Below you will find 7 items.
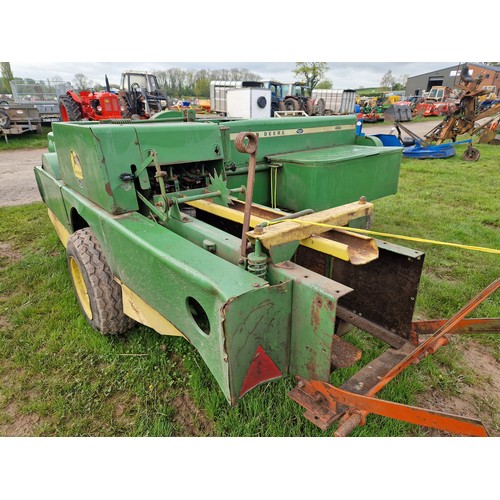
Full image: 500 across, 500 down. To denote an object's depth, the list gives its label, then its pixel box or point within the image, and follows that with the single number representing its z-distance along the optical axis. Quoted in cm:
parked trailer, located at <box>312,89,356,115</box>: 2527
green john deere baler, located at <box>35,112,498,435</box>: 162
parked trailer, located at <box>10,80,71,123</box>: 1783
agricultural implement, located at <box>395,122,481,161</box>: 998
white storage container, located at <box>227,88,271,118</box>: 1567
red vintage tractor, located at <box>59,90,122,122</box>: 1134
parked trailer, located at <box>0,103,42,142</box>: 1296
